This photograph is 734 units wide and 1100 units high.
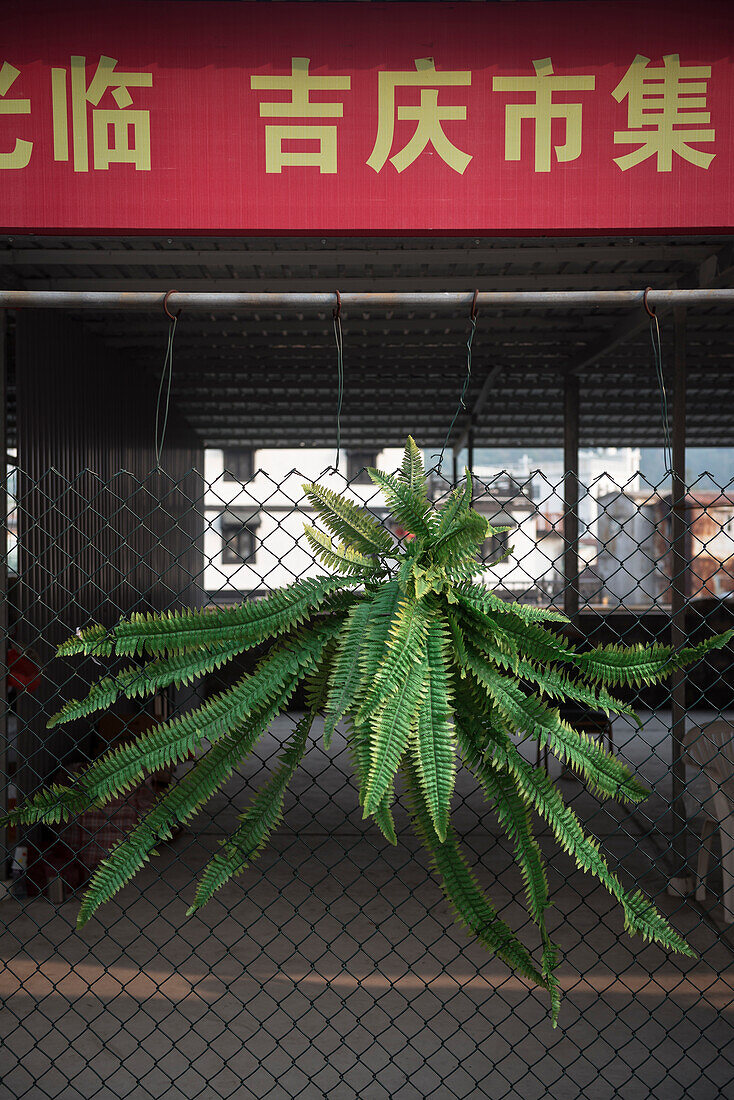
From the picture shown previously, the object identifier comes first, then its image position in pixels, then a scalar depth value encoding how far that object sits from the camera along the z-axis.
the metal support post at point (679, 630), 4.18
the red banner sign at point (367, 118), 2.39
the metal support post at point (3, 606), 4.11
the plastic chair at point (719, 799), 4.00
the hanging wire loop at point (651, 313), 1.69
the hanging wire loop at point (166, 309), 1.75
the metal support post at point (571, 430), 7.88
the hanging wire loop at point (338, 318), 1.72
